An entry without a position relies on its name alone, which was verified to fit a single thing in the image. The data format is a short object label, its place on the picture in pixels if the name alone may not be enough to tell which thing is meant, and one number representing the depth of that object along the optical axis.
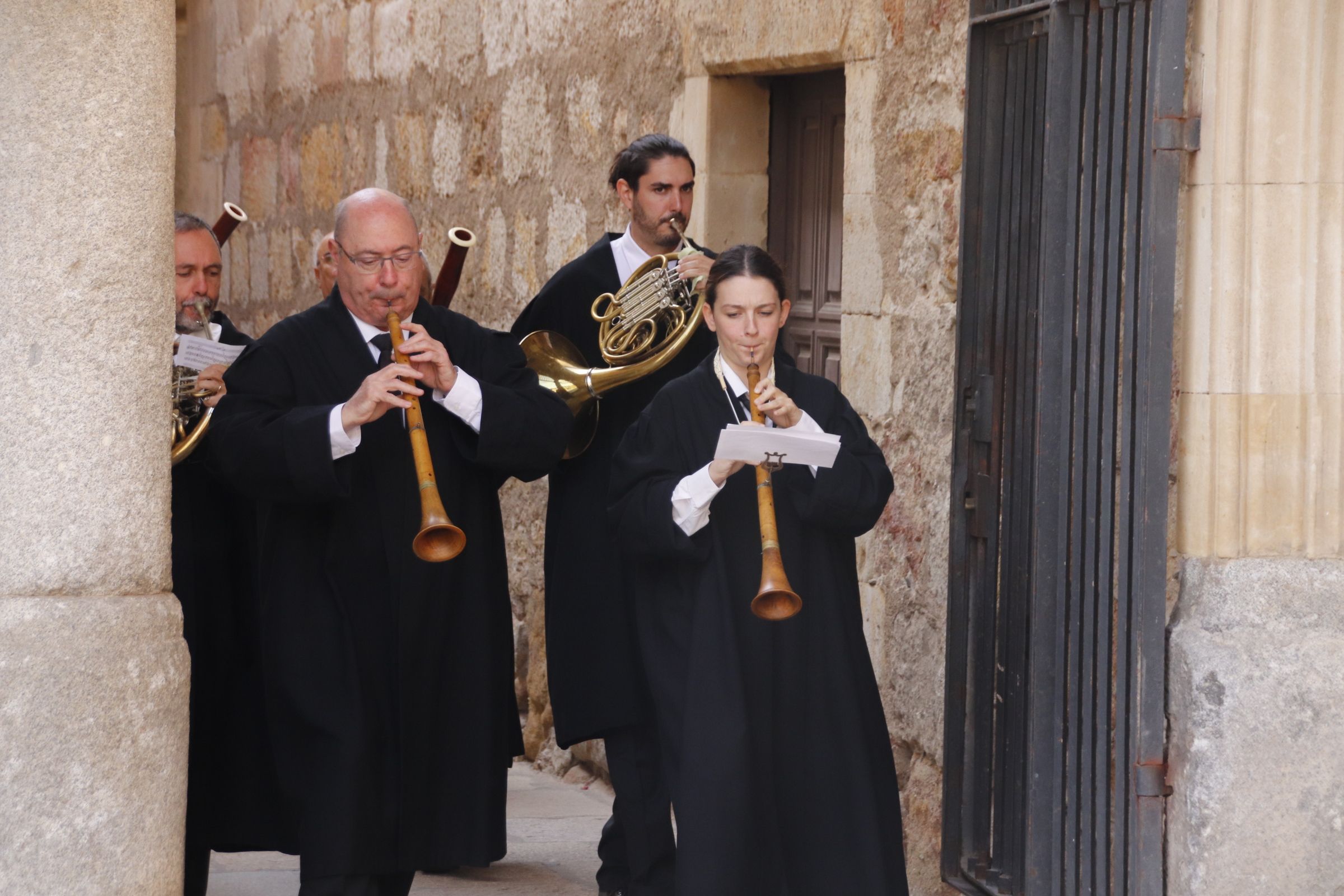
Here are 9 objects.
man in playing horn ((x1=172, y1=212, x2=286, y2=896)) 9.38
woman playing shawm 7.55
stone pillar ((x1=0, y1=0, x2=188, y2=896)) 6.30
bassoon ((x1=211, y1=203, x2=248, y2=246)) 12.39
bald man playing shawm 8.30
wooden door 10.98
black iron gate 7.21
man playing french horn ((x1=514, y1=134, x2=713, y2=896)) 9.84
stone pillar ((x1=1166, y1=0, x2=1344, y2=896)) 7.05
